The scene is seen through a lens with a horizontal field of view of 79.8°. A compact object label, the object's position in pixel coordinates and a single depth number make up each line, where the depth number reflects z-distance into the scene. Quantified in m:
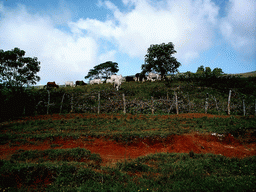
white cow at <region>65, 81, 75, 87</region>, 36.09
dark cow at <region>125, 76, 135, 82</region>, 38.65
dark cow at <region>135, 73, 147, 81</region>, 35.06
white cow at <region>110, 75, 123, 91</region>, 24.78
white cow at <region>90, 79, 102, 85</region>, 36.25
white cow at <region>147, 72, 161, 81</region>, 34.41
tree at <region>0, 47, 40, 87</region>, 20.17
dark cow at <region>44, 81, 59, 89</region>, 31.77
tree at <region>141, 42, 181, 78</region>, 30.47
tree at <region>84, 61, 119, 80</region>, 56.59
